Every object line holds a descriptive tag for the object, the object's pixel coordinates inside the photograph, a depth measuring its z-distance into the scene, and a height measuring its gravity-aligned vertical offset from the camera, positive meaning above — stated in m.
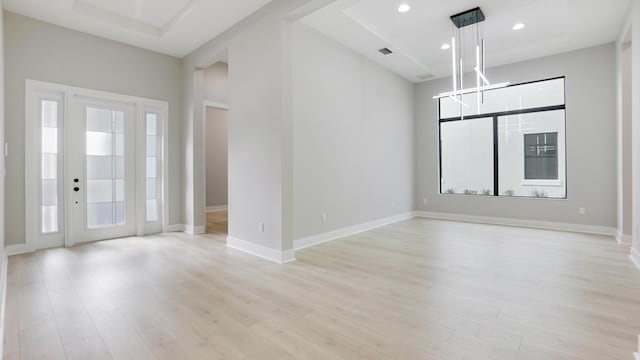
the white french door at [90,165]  4.18 +0.27
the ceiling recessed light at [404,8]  4.02 +2.35
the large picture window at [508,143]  5.83 +0.78
